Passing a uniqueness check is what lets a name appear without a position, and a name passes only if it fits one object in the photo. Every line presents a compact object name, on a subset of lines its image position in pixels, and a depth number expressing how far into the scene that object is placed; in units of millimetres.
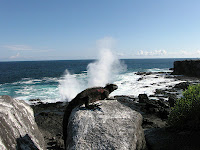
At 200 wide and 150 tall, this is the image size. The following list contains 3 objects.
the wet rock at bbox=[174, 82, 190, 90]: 30967
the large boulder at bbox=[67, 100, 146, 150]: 3984
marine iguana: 5912
